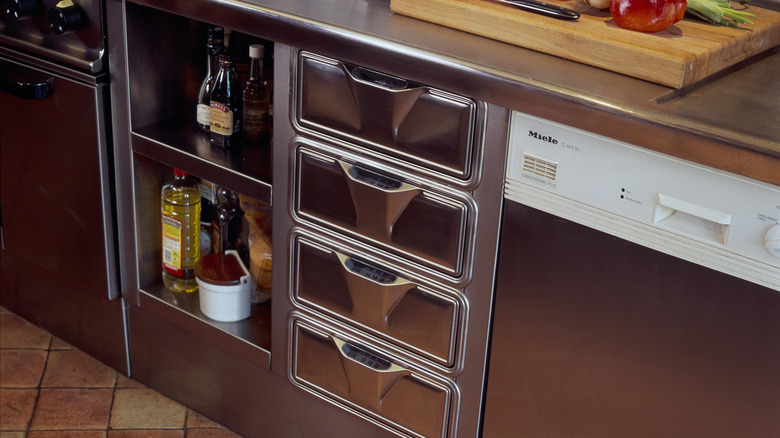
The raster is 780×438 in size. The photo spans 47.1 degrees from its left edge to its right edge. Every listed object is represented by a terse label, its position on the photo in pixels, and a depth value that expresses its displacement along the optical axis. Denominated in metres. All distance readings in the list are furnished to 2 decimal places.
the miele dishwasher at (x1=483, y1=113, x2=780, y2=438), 1.23
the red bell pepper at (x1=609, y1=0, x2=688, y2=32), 1.39
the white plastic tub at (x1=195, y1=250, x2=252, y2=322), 1.93
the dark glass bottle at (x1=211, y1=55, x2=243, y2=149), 1.85
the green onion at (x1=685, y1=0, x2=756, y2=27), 1.49
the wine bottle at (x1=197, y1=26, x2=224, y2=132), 1.84
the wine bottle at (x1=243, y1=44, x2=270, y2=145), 1.85
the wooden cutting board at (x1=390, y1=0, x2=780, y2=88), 1.35
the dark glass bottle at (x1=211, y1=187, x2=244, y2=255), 2.03
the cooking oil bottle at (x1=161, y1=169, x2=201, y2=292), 1.98
